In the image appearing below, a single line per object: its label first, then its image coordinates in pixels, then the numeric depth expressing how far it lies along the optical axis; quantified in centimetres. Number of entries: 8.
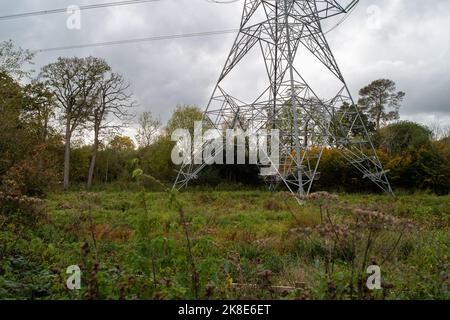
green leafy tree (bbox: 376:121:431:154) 2563
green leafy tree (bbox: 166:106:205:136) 3292
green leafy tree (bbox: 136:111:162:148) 3631
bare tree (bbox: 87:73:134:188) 2750
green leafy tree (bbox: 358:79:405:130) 3691
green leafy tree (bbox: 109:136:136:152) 3260
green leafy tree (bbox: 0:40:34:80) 1869
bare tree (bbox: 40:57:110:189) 2661
